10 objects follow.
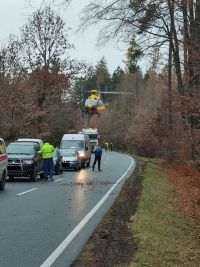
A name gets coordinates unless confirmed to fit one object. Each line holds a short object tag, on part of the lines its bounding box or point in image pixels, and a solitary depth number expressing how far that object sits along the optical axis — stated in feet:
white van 137.69
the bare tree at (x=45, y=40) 181.98
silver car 125.29
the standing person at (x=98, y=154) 123.54
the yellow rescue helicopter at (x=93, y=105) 181.72
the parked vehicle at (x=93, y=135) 278.26
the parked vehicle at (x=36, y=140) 96.11
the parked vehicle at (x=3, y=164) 68.04
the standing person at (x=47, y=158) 89.92
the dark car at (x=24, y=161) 85.05
